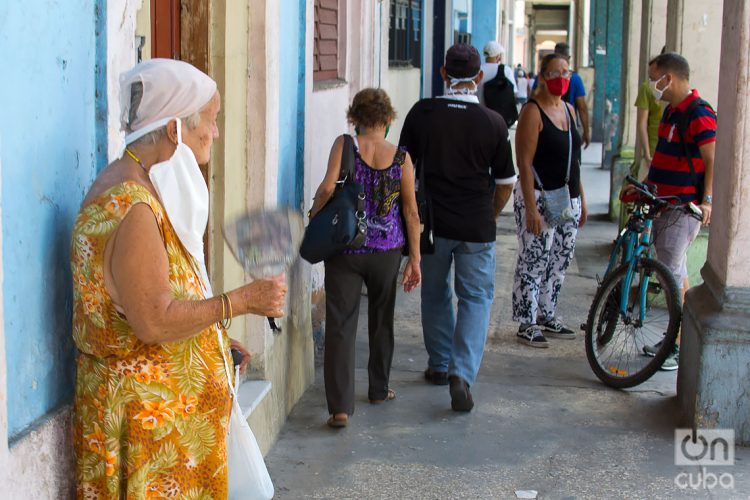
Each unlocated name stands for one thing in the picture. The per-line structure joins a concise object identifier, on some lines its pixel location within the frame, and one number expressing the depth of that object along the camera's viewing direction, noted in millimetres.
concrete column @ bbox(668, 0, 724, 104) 8555
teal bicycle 6031
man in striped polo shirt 6234
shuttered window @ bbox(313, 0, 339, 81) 7023
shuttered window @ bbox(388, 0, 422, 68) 11375
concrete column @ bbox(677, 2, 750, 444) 5008
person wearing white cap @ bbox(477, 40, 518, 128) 13188
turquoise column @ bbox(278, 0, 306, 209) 5309
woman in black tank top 6629
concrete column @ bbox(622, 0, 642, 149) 12633
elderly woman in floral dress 2598
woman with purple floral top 5195
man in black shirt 5641
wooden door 4305
